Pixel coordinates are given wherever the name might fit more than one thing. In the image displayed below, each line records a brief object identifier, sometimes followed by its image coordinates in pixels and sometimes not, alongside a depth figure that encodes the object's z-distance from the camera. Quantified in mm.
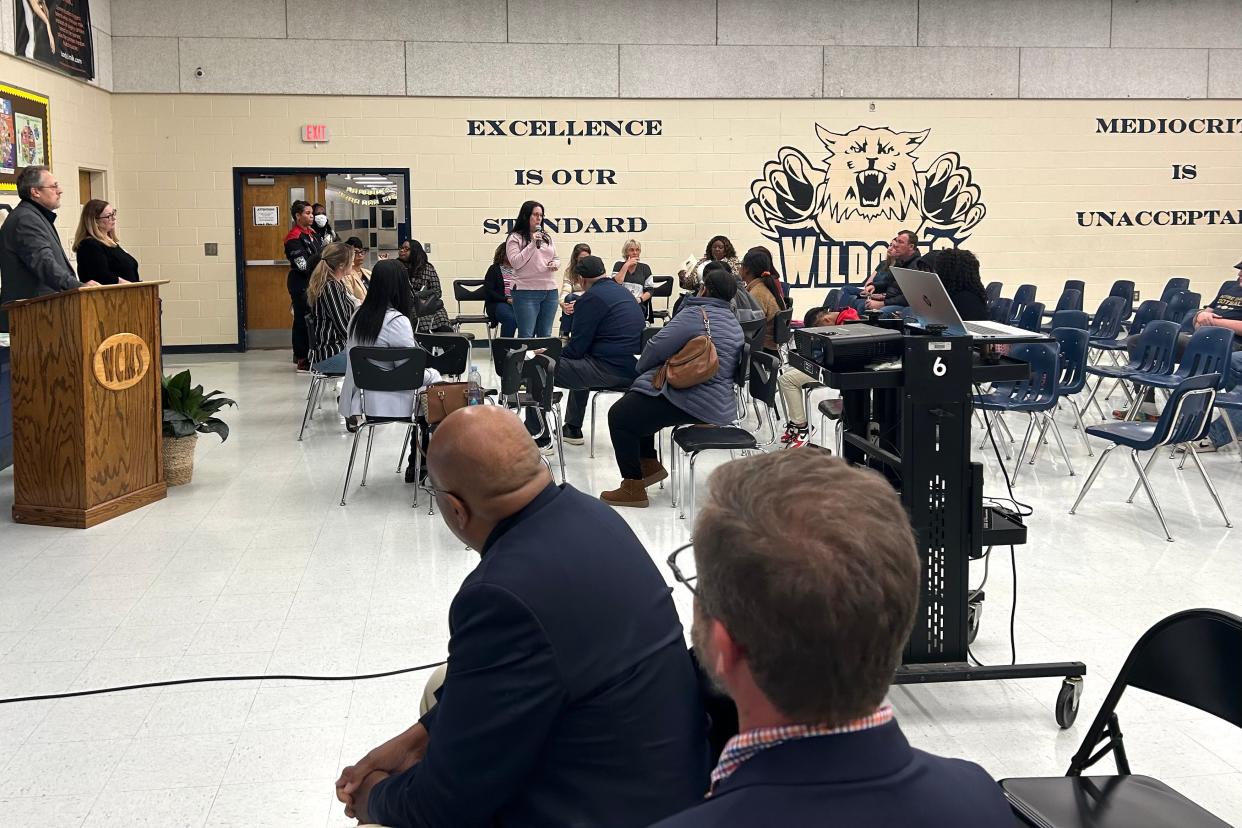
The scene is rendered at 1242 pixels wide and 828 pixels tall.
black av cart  3160
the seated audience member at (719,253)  10250
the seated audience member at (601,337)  6656
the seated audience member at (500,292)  10148
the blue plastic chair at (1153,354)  7352
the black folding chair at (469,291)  11617
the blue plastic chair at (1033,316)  9595
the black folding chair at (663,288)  11312
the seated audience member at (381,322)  6059
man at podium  5789
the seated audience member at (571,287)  9469
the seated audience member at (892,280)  8170
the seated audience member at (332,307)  7039
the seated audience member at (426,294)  8797
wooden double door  12000
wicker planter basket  6066
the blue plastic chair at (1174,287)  11219
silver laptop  3232
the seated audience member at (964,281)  5695
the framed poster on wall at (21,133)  8523
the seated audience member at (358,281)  7168
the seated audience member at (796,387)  7079
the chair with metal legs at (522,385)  5949
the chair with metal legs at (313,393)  7465
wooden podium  5098
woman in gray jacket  5617
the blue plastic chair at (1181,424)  5164
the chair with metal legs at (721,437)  5305
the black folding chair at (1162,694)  1950
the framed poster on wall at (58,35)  9055
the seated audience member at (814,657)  1043
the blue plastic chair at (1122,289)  12037
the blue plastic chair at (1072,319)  8336
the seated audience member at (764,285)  7867
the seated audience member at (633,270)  10945
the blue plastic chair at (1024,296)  11164
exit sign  11836
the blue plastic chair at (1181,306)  9758
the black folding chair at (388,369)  5727
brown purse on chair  5207
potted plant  5953
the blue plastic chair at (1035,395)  6543
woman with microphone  10102
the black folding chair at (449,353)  6461
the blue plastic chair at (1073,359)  7089
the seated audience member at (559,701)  1632
